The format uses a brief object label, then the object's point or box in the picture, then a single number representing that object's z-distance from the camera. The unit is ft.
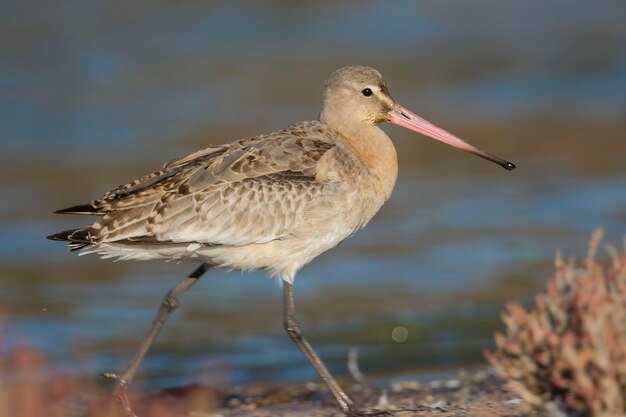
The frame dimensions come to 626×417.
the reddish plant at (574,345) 39.91
